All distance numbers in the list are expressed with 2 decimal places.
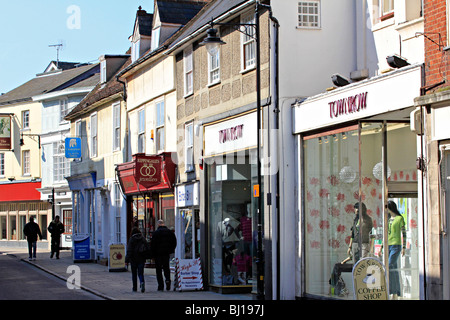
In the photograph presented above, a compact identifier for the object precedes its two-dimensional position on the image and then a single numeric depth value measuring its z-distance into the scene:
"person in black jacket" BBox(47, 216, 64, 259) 35.50
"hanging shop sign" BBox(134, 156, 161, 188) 25.91
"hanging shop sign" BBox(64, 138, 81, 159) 36.38
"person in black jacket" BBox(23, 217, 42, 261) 34.56
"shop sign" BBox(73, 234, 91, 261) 32.91
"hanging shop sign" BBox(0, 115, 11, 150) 52.16
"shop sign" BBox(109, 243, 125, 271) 27.52
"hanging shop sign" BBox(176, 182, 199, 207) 22.39
